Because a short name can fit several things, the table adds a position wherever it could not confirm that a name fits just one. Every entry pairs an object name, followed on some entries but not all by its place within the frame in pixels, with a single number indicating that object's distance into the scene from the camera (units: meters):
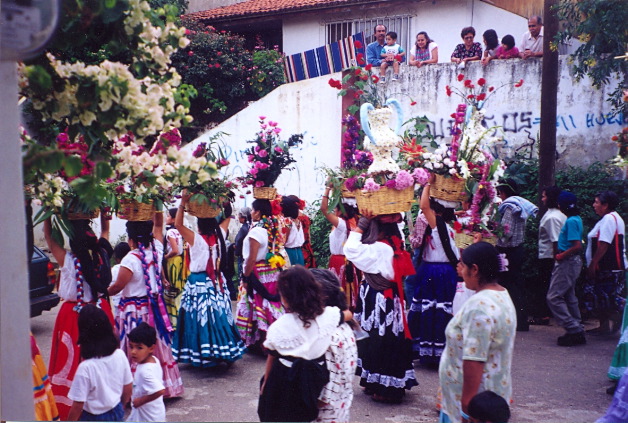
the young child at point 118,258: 6.02
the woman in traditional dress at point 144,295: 5.82
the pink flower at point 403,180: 5.72
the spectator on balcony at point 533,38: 10.89
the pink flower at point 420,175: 5.93
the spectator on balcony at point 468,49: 11.05
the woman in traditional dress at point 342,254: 8.21
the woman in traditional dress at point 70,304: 5.44
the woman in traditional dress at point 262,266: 7.05
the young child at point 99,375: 4.21
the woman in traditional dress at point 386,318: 5.78
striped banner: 13.74
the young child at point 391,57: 11.52
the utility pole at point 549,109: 8.78
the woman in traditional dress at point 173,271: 7.93
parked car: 8.43
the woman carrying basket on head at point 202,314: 6.49
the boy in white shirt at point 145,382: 4.57
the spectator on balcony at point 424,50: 11.73
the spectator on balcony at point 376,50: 12.10
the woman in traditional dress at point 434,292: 6.52
